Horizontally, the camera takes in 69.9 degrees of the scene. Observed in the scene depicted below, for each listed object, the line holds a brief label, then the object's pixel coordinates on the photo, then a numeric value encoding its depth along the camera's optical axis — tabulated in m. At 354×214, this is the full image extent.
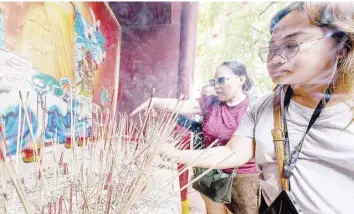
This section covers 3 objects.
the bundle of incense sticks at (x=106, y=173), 0.35
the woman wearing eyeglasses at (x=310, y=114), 0.51
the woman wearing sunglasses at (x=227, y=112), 0.65
